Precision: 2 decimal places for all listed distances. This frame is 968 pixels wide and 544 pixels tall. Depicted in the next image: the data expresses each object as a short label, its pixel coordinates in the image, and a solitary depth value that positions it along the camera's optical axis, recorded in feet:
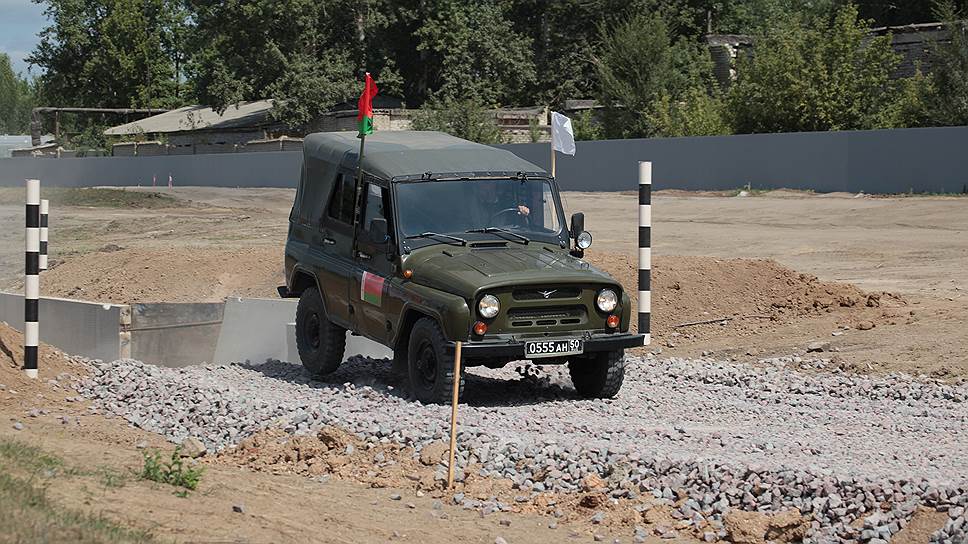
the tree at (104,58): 319.06
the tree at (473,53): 226.79
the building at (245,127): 209.97
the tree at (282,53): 222.69
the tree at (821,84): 147.33
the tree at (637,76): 183.42
